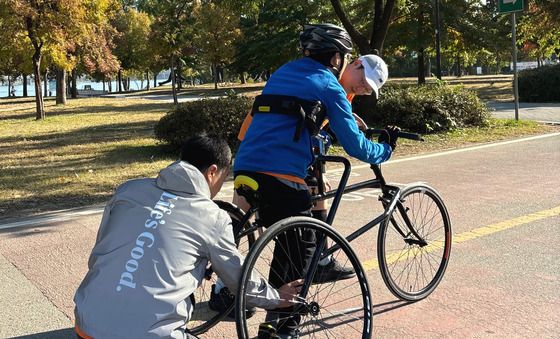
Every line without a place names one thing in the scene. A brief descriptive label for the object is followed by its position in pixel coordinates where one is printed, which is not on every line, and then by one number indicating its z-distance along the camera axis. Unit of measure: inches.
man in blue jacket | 123.0
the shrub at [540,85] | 878.4
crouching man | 85.7
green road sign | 524.7
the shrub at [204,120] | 425.1
